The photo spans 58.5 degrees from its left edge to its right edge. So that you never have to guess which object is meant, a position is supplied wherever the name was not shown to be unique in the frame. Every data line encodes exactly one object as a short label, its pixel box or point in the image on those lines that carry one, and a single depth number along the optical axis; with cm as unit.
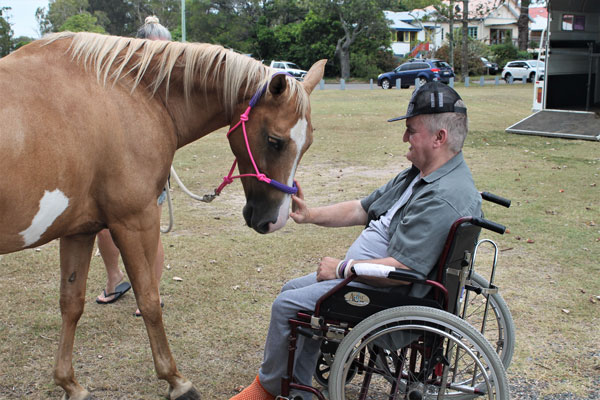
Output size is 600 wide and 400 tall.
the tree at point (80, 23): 3950
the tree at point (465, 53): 3372
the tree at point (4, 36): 3262
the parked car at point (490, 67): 4056
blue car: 2888
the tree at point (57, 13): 5762
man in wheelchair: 225
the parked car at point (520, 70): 3316
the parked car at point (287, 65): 3578
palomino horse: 224
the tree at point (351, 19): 4091
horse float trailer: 1152
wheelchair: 218
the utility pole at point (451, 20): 3441
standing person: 361
